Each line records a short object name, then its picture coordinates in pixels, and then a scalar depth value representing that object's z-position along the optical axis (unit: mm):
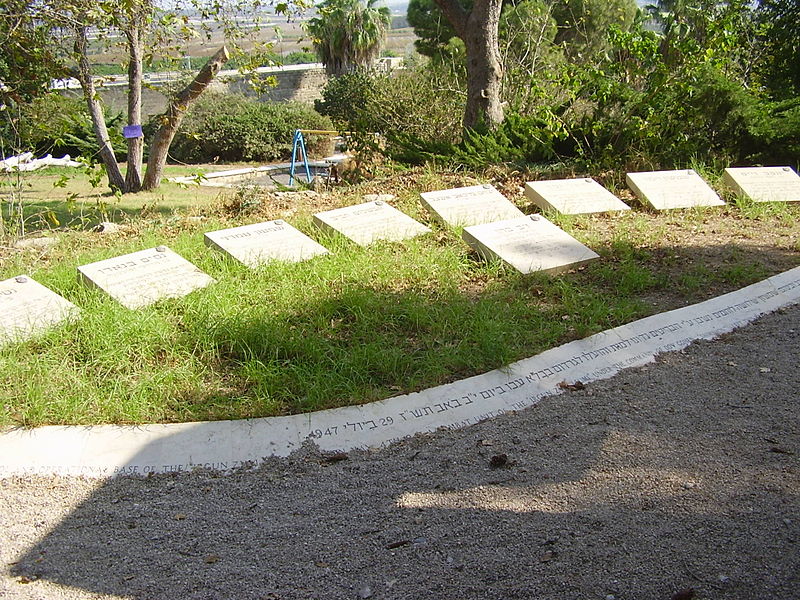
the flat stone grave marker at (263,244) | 5008
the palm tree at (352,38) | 35250
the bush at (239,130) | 24422
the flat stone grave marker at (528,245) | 5059
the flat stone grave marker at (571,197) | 6367
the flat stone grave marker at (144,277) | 4309
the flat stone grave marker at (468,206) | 5996
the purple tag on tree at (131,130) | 8242
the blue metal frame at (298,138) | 14227
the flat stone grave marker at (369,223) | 5562
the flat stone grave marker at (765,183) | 6816
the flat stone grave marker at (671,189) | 6609
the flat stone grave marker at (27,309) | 3854
